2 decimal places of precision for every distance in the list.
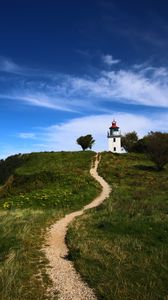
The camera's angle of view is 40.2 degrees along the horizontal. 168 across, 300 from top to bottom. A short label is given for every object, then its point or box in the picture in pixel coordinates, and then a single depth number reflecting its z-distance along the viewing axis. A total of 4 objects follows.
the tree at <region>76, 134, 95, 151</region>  55.62
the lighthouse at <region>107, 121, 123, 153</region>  58.48
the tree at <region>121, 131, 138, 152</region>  61.55
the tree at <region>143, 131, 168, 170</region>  34.25
